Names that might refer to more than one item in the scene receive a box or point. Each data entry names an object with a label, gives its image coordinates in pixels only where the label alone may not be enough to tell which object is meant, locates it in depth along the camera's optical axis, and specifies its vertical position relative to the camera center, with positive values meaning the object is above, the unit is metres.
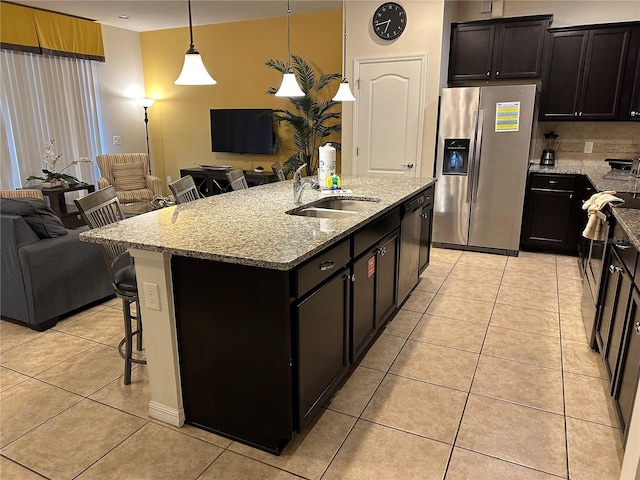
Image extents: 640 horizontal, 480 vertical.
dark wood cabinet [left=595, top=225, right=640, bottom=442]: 1.94 -0.90
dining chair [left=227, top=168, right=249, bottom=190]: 3.87 -0.37
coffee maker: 4.95 -0.13
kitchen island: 1.80 -0.75
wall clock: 4.71 +1.20
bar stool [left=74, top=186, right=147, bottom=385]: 2.35 -0.64
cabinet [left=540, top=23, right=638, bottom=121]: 4.43 +0.64
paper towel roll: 3.37 -0.20
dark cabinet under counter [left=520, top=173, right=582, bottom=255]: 4.63 -0.78
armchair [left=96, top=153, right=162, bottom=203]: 6.12 -0.56
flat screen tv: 6.49 +0.07
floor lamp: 7.02 +0.47
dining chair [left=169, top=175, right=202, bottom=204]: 3.18 -0.39
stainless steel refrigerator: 4.50 -0.29
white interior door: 4.84 +0.23
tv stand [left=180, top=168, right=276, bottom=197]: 6.35 -0.59
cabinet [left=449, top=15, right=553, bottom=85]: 4.64 +0.91
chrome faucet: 2.90 -0.34
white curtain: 5.62 +0.29
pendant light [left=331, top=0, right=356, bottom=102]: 3.52 +0.33
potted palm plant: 5.80 +0.25
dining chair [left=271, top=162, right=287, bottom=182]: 4.23 -0.34
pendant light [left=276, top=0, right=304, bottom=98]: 2.92 +0.31
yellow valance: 5.41 +1.29
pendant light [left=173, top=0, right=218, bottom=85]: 2.38 +0.34
